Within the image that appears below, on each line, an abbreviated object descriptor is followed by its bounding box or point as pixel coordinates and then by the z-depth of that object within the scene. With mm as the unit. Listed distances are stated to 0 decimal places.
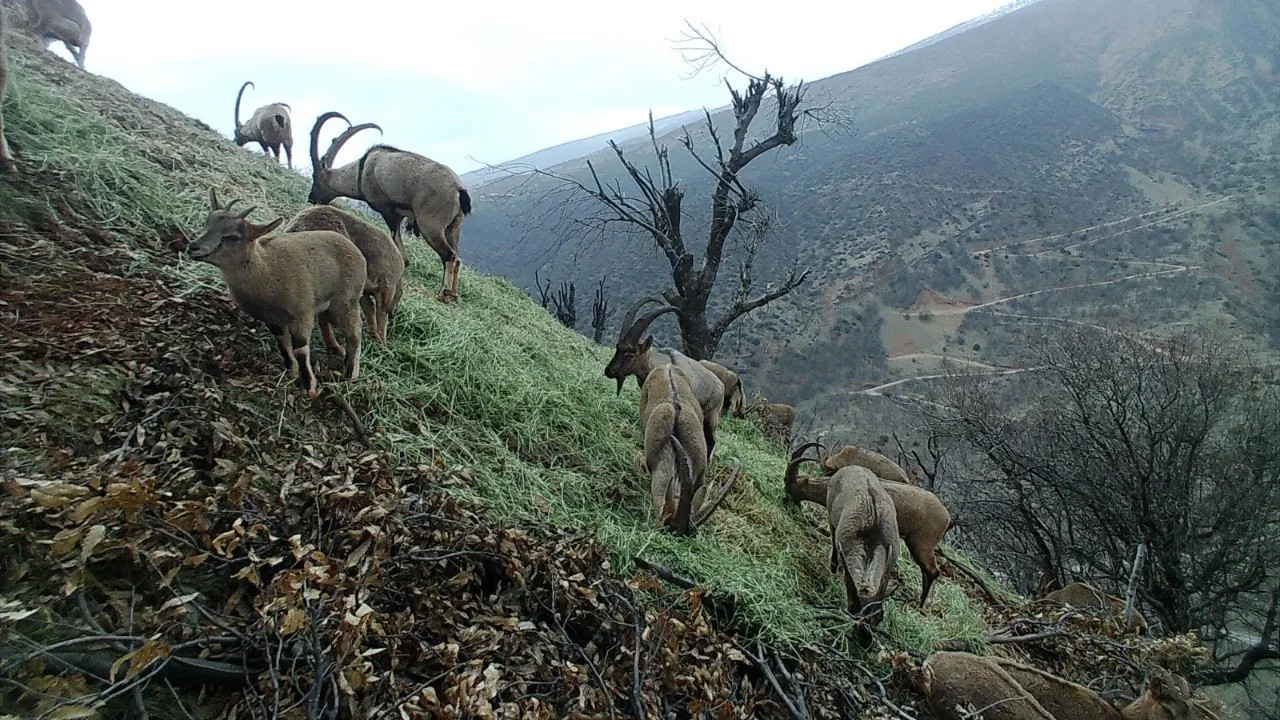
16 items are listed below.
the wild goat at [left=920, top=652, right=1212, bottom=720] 4316
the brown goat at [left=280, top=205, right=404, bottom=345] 5082
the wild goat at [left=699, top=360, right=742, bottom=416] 9633
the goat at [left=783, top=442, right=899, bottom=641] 5156
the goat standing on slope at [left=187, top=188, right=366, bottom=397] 3820
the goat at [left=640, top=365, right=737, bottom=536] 4980
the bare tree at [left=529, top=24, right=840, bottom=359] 12695
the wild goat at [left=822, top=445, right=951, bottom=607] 6508
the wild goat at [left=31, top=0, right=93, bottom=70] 10250
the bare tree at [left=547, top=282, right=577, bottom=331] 15213
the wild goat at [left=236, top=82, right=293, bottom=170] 11922
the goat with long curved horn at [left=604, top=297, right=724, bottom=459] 6965
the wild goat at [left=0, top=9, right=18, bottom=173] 4641
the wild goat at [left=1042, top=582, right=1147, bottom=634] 8273
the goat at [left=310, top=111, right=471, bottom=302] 7270
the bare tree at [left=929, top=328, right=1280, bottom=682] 12641
